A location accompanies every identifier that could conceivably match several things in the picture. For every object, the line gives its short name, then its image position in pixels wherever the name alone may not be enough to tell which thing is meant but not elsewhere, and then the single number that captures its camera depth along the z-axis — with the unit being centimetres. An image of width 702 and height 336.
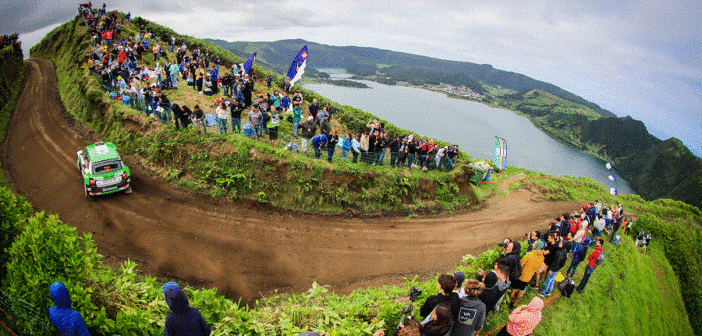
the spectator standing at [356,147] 1523
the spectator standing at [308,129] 1453
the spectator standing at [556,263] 918
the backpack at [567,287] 1003
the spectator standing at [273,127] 1541
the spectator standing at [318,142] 1441
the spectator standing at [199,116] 1484
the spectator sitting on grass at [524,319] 613
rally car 1256
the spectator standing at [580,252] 1028
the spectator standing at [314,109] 1812
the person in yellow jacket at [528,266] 806
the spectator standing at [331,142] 1430
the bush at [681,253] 2194
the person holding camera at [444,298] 520
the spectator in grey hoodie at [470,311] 530
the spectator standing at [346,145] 1493
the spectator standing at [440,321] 492
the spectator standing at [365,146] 1507
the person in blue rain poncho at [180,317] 398
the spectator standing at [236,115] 1511
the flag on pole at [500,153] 2452
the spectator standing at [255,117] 1484
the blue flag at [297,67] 1908
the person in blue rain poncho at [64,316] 455
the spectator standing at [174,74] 2088
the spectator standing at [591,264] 998
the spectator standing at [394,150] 1576
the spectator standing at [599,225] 1562
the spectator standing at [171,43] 3008
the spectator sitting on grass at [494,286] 602
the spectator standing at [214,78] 2098
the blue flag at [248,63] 2201
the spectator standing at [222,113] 1488
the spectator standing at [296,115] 1795
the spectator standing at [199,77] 2114
